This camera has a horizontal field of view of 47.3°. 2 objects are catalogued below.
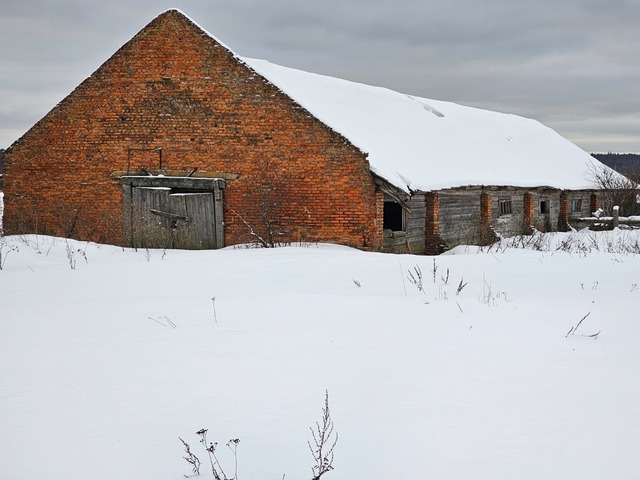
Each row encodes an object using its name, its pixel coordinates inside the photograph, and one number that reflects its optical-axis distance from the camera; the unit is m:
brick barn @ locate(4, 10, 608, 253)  15.37
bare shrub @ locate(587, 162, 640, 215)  30.09
